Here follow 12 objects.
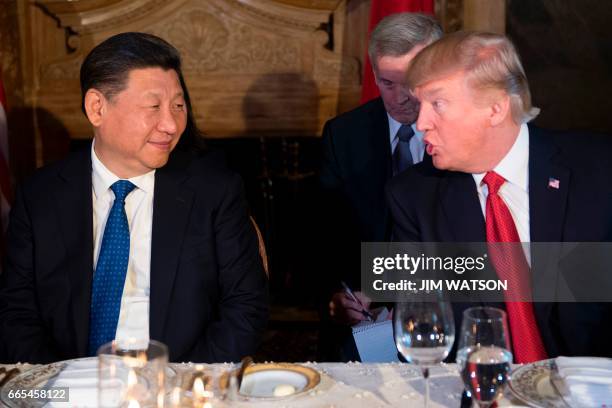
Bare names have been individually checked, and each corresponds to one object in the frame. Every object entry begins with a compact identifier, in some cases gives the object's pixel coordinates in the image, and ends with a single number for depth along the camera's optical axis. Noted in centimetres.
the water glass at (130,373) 198
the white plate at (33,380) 221
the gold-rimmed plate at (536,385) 218
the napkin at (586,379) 219
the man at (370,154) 311
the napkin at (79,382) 221
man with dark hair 268
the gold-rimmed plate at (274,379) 226
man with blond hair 260
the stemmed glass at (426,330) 211
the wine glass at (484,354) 205
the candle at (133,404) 200
